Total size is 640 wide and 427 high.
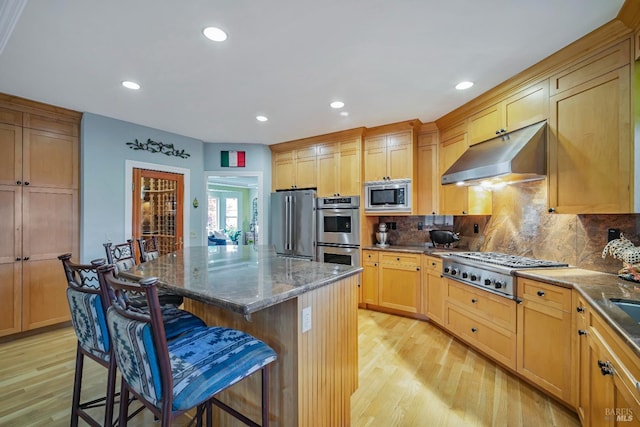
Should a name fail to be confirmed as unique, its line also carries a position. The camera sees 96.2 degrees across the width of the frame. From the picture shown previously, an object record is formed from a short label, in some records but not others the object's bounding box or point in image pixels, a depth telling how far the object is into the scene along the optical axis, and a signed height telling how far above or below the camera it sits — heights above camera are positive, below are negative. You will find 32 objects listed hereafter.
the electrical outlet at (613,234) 2.09 -0.14
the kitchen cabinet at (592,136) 1.81 +0.54
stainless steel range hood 2.26 +0.47
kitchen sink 1.41 -0.46
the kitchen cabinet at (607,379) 1.06 -0.72
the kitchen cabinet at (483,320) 2.30 -0.96
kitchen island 1.34 -0.60
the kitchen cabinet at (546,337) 1.89 -0.86
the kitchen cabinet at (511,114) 2.33 +0.92
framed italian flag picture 4.80 +0.92
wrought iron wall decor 3.86 +0.94
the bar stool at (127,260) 2.06 -0.40
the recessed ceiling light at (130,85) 2.63 +1.21
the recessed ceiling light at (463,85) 2.65 +1.21
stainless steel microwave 3.79 +0.25
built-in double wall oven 4.06 -0.23
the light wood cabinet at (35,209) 3.05 +0.05
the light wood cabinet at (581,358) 1.66 -0.87
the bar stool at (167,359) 0.99 -0.60
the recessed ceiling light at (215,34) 1.88 +1.21
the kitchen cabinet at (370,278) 3.93 -0.89
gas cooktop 2.33 -0.41
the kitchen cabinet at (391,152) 3.79 +0.86
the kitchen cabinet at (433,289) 3.19 -0.87
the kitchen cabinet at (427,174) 3.71 +0.52
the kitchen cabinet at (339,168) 4.12 +0.69
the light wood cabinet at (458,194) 3.23 +0.24
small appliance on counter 4.20 -0.31
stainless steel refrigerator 4.42 -0.14
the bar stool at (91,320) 1.34 -0.52
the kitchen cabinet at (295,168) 4.56 +0.75
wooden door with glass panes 3.93 +0.10
